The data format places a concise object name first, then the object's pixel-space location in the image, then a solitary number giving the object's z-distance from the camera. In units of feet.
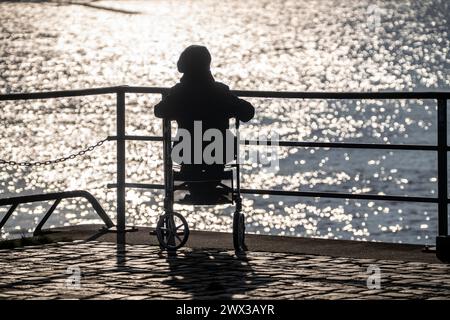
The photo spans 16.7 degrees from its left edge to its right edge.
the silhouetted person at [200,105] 39.78
